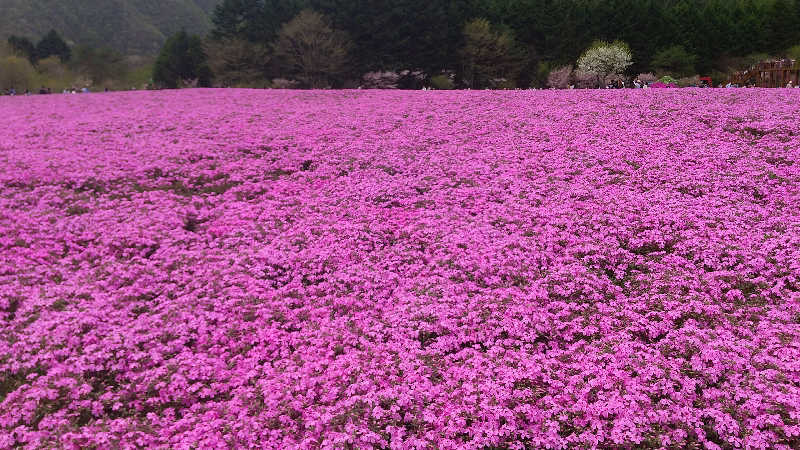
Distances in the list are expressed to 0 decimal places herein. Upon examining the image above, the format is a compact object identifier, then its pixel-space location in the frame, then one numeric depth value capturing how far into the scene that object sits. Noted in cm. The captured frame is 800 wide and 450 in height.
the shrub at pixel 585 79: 4880
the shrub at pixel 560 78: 5226
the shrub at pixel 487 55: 5775
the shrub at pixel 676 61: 5881
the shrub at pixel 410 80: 6269
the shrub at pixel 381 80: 6209
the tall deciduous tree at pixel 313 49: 5766
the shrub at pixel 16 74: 5672
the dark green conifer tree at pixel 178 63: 7025
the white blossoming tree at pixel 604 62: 4753
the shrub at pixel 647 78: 5110
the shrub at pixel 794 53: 5566
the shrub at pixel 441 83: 5750
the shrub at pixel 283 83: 6054
